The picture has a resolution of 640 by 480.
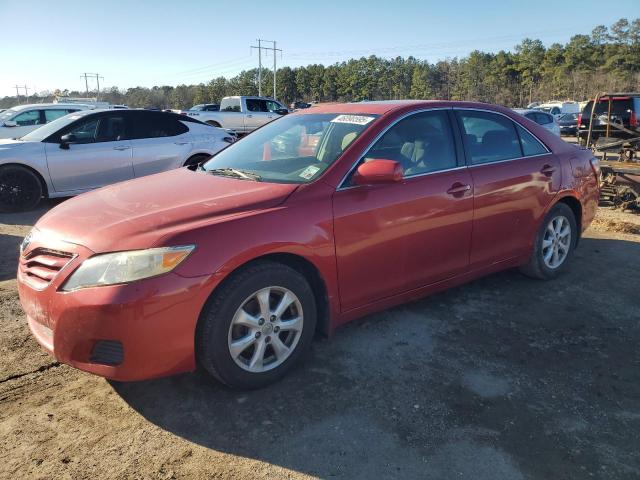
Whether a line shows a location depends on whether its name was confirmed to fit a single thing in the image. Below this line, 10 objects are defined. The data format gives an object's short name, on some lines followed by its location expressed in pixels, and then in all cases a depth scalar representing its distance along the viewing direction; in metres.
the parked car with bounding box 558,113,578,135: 28.44
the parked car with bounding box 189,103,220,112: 25.39
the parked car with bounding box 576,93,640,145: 14.77
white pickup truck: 19.66
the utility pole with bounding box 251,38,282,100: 70.75
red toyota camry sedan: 2.49
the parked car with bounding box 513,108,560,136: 15.31
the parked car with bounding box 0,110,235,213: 7.46
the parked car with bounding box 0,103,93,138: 13.50
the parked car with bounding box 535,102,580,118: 35.47
